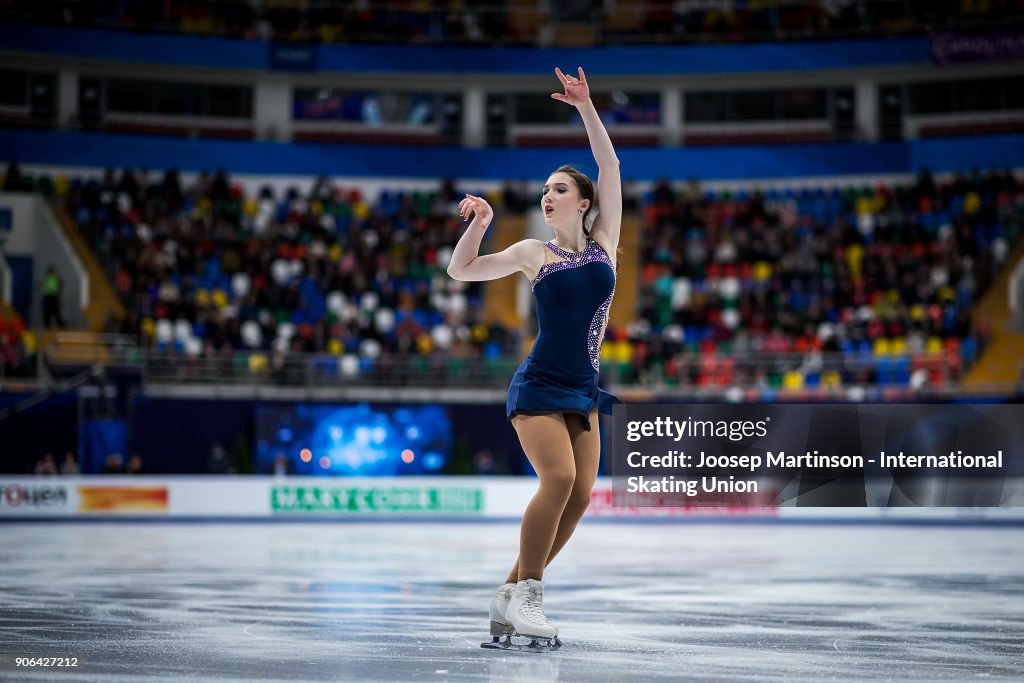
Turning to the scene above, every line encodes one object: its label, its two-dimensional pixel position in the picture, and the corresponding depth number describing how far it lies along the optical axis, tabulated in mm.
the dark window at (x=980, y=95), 35344
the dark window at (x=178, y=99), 36875
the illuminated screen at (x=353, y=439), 25391
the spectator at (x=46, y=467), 22516
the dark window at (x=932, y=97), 36125
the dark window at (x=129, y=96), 36312
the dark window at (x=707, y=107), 37781
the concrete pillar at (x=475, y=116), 38094
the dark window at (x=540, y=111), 38000
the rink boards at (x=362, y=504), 21688
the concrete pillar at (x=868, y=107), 36531
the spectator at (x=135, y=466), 23250
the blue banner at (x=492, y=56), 34688
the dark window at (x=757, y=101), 37719
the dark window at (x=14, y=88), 35094
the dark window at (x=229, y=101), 37375
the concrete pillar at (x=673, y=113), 37656
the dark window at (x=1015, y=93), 34875
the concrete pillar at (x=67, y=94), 35531
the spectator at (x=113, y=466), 23344
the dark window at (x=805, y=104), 37469
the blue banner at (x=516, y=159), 34188
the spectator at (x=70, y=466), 22931
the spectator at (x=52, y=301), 27656
